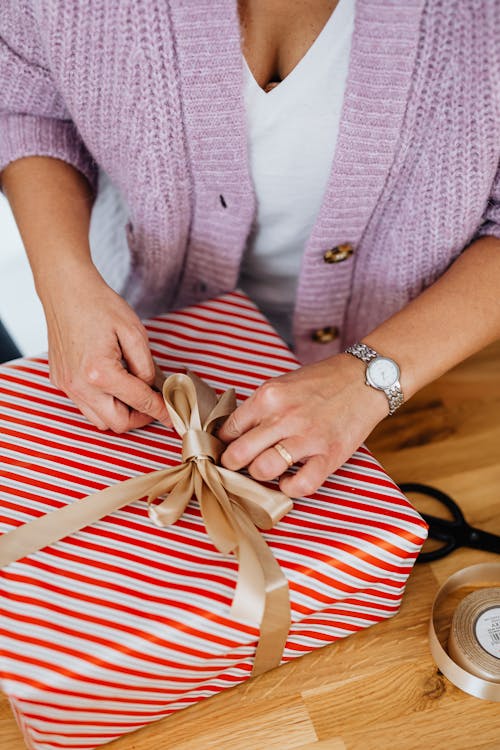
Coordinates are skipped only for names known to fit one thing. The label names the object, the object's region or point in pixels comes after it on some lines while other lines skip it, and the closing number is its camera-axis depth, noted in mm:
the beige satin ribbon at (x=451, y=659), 590
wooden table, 580
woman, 643
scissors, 691
